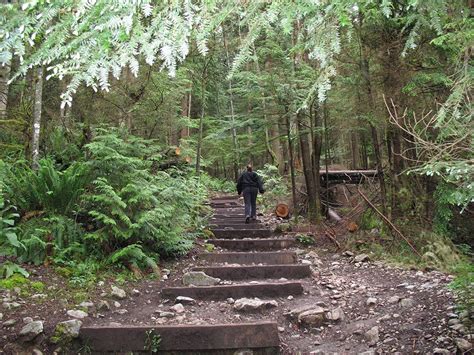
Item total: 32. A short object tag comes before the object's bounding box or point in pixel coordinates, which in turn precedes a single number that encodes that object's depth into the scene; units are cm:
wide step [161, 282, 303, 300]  635
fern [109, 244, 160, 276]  652
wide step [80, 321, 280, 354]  470
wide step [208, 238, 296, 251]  946
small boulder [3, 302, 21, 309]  478
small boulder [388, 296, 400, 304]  560
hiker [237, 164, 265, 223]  1177
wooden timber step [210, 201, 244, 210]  1655
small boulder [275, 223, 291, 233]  1078
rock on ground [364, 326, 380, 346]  470
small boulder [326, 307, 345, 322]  549
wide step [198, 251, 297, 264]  830
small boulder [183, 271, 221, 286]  690
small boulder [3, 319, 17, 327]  451
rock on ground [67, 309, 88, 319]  504
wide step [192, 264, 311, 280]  745
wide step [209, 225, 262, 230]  1117
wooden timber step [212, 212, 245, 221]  1288
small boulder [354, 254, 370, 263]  810
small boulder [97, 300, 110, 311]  545
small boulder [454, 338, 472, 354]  387
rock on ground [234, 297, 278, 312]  578
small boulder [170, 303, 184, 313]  569
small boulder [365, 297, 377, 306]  572
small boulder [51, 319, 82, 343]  461
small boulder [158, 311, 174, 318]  548
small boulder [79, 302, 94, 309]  531
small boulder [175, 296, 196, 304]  600
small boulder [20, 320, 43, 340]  445
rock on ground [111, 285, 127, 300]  584
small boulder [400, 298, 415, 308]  533
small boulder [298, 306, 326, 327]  541
